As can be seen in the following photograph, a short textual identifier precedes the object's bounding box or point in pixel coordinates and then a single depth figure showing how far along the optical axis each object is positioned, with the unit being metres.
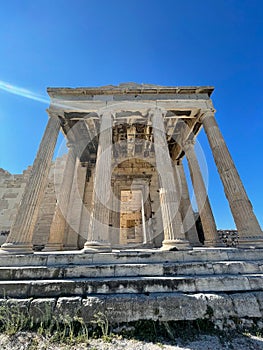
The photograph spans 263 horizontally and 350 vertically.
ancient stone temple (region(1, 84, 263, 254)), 6.11
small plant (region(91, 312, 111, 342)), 2.69
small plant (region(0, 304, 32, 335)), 2.84
